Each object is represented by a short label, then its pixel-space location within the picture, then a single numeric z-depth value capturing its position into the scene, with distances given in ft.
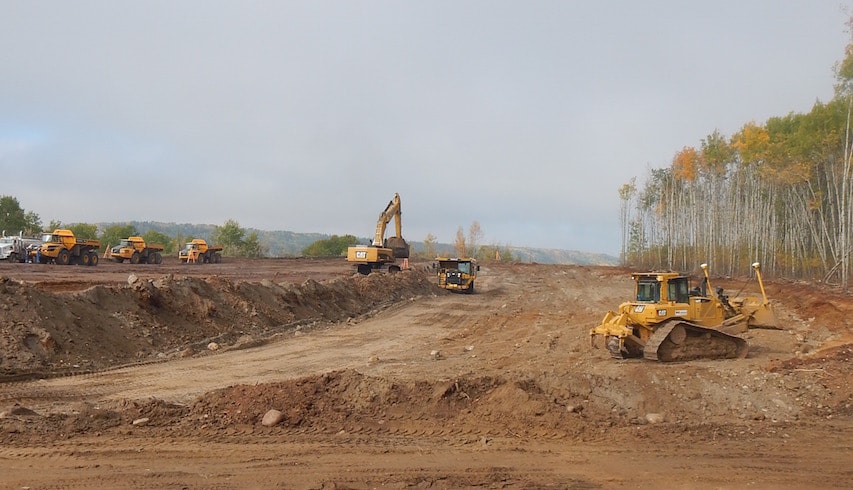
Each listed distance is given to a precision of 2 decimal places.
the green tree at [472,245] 312.48
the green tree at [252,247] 251.52
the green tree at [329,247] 271.28
